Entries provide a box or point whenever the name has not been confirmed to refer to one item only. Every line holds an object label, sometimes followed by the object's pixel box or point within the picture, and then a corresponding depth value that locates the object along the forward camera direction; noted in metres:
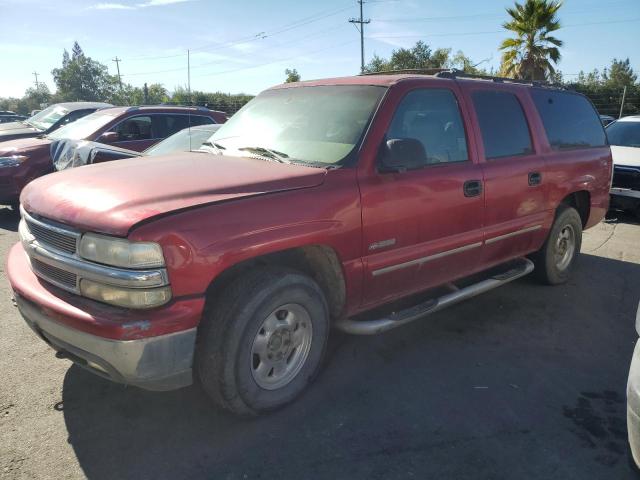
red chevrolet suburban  2.40
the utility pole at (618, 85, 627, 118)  22.25
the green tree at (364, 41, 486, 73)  45.59
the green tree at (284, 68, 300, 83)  50.76
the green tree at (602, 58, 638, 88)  48.58
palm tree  21.23
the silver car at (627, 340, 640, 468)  2.16
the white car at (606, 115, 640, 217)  7.92
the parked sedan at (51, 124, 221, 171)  5.32
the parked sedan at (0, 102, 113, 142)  9.80
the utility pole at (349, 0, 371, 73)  42.78
